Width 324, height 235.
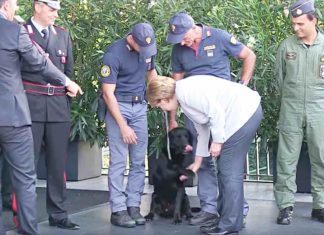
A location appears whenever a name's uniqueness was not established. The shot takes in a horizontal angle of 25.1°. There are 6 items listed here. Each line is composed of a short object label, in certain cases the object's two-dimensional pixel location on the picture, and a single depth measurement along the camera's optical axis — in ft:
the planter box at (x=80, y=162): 25.84
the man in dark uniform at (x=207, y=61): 17.90
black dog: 18.31
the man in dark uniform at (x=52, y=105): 17.33
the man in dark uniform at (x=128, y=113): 17.76
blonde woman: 15.60
